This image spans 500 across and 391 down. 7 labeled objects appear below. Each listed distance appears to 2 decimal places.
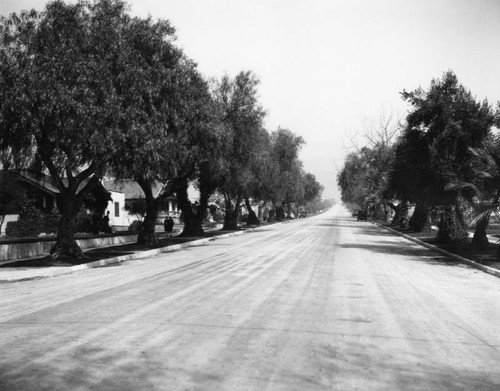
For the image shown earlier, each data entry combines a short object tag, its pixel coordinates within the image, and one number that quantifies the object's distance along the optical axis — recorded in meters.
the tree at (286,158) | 54.88
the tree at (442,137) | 21.95
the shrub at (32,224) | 31.47
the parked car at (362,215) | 82.19
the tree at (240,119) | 30.02
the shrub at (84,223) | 35.72
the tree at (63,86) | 15.34
